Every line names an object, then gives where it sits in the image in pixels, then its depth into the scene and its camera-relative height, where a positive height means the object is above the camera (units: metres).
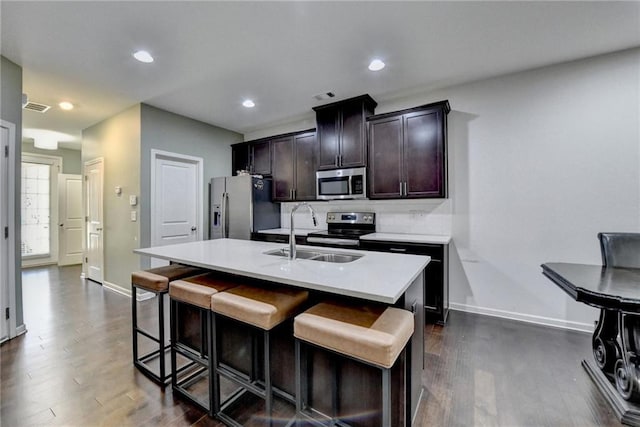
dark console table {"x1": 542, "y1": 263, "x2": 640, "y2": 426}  1.55 -0.80
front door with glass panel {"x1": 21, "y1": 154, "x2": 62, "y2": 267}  5.88 +0.18
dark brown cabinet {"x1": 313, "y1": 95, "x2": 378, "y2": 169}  3.62 +1.14
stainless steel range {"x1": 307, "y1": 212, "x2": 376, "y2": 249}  3.49 -0.24
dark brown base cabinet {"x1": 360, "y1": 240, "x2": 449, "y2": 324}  2.89 -0.68
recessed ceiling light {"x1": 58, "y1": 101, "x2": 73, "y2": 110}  3.75 +1.57
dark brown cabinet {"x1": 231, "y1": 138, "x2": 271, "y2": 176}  4.68 +1.05
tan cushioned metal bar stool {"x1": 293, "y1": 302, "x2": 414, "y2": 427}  1.12 -0.54
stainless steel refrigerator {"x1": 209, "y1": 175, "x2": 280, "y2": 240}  4.26 +0.12
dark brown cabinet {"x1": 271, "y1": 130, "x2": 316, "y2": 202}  4.19 +0.77
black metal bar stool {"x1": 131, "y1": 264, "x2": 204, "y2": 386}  1.94 -0.56
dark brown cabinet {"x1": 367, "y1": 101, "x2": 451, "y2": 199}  3.14 +0.73
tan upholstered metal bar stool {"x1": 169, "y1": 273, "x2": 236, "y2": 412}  1.71 -0.89
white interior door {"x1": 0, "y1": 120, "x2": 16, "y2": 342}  2.60 -0.13
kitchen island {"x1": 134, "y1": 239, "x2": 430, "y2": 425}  1.27 -0.33
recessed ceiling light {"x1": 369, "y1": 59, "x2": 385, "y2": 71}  2.77 +1.55
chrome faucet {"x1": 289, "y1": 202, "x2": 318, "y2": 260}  1.94 -0.24
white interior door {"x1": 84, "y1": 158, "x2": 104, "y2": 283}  4.46 -0.05
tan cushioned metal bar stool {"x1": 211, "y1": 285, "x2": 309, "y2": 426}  1.43 -0.56
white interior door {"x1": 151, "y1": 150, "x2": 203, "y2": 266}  3.98 +0.26
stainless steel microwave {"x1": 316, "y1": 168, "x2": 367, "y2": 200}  3.64 +0.41
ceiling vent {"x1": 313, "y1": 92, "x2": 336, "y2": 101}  3.58 +1.59
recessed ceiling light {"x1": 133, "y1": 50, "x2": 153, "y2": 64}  2.57 +1.55
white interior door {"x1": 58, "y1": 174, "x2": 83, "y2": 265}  6.16 -0.06
